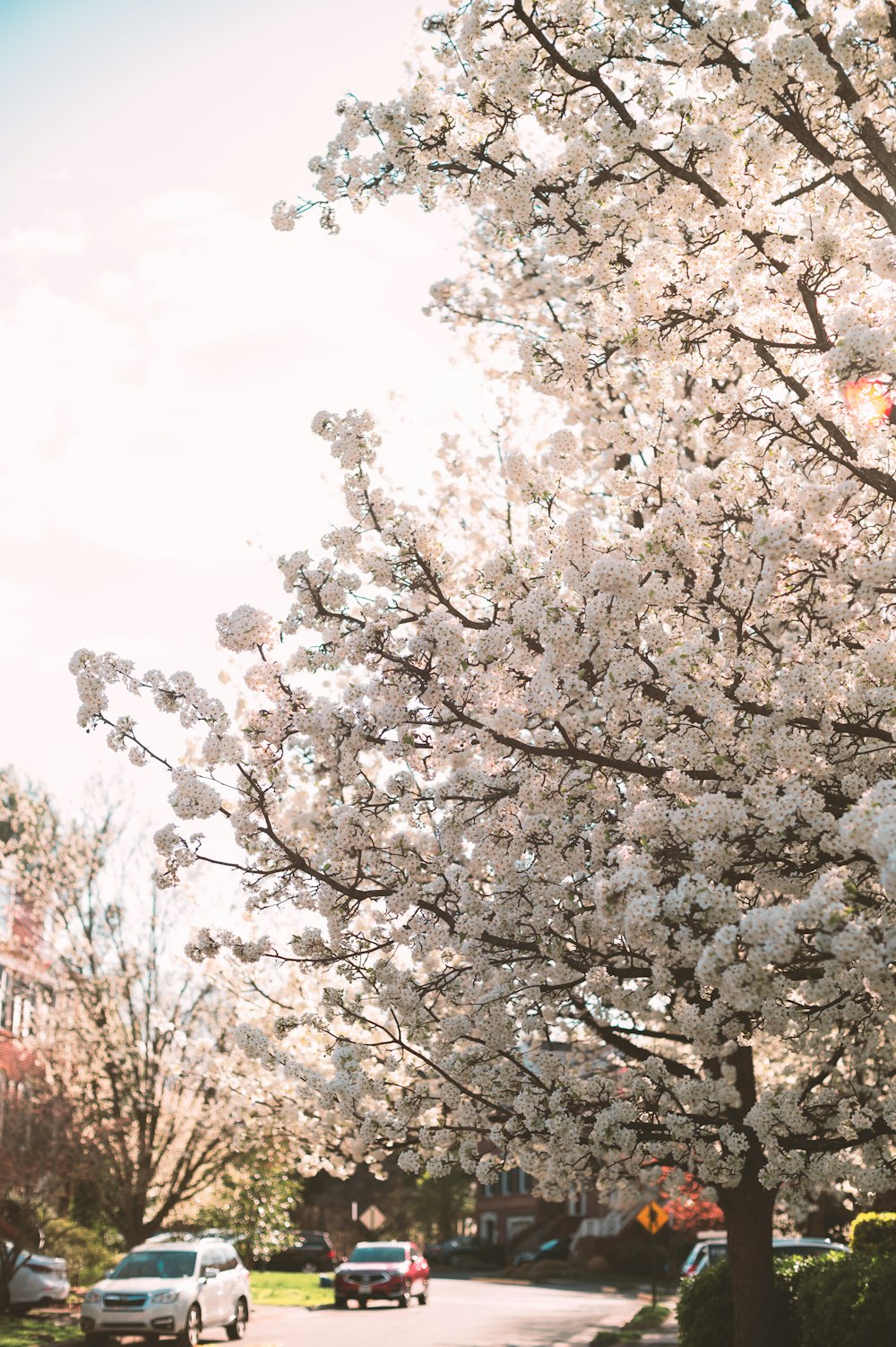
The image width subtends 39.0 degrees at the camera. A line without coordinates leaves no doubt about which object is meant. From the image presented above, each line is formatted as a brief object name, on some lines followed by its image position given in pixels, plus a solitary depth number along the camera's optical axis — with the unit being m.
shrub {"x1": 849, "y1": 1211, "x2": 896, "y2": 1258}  12.85
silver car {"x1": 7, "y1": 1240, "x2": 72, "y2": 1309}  21.50
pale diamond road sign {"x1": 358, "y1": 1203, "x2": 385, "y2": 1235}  30.03
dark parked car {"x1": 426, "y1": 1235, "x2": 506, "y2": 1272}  53.22
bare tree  21.97
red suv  28.39
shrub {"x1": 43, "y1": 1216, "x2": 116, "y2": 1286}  25.22
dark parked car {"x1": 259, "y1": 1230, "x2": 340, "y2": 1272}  42.56
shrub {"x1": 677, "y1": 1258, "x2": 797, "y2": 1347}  12.68
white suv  16.92
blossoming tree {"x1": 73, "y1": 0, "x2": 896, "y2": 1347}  6.09
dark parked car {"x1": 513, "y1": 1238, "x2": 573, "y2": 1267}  52.53
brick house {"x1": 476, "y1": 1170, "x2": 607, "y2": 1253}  59.31
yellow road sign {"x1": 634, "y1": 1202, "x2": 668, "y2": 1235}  24.75
